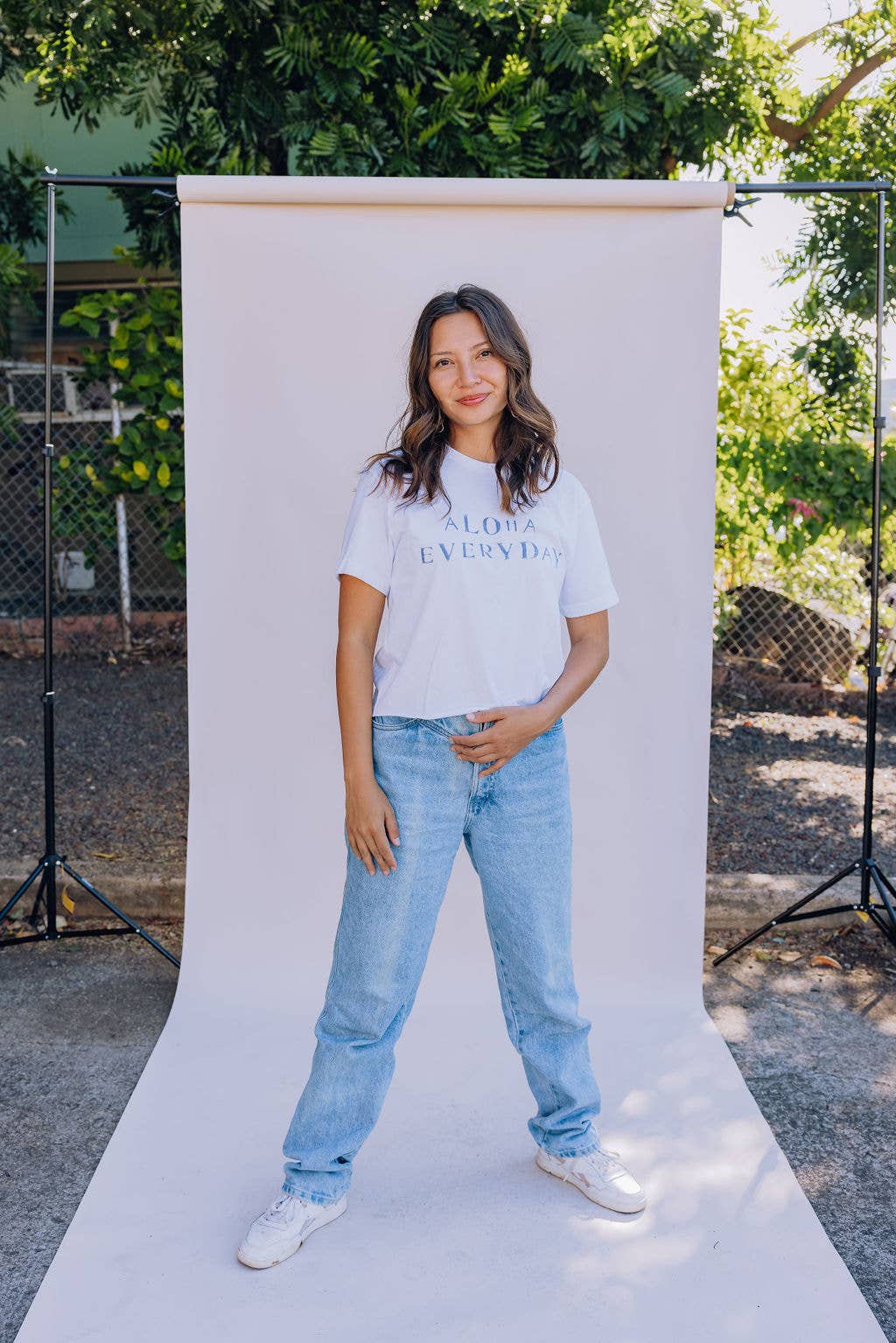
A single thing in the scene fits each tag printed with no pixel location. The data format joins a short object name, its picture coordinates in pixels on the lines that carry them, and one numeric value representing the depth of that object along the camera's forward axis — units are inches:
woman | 83.5
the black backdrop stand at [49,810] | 131.1
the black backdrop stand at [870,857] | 132.2
